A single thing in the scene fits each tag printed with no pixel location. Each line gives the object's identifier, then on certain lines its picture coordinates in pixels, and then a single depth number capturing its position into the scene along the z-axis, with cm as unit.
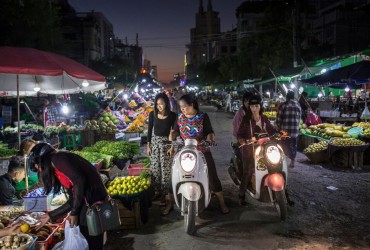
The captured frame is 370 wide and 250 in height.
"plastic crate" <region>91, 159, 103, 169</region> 756
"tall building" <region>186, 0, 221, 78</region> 16782
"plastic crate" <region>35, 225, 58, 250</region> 412
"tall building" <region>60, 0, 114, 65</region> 5462
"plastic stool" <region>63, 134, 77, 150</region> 1149
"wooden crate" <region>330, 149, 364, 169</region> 962
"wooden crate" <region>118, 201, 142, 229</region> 575
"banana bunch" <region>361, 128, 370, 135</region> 1037
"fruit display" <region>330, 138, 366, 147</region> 977
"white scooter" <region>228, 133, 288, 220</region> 565
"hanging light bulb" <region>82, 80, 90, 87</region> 830
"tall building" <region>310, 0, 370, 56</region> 4550
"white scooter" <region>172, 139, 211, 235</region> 530
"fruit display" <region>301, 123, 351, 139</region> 1115
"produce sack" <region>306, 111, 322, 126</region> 1327
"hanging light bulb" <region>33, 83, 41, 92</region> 859
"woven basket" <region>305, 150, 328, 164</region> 1038
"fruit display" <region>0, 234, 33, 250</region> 374
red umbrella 561
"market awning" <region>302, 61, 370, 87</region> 1028
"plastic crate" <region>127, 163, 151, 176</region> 782
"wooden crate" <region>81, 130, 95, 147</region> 1183
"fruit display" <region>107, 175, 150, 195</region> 596
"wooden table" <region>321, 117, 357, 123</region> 1647
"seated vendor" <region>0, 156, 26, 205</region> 573
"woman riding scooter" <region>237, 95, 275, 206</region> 633
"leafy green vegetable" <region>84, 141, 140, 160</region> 897
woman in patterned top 600
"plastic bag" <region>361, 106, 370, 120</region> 1409
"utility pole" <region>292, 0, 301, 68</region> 2200
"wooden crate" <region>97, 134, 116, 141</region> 1207
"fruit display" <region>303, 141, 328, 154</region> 1047
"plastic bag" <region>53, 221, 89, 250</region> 365
